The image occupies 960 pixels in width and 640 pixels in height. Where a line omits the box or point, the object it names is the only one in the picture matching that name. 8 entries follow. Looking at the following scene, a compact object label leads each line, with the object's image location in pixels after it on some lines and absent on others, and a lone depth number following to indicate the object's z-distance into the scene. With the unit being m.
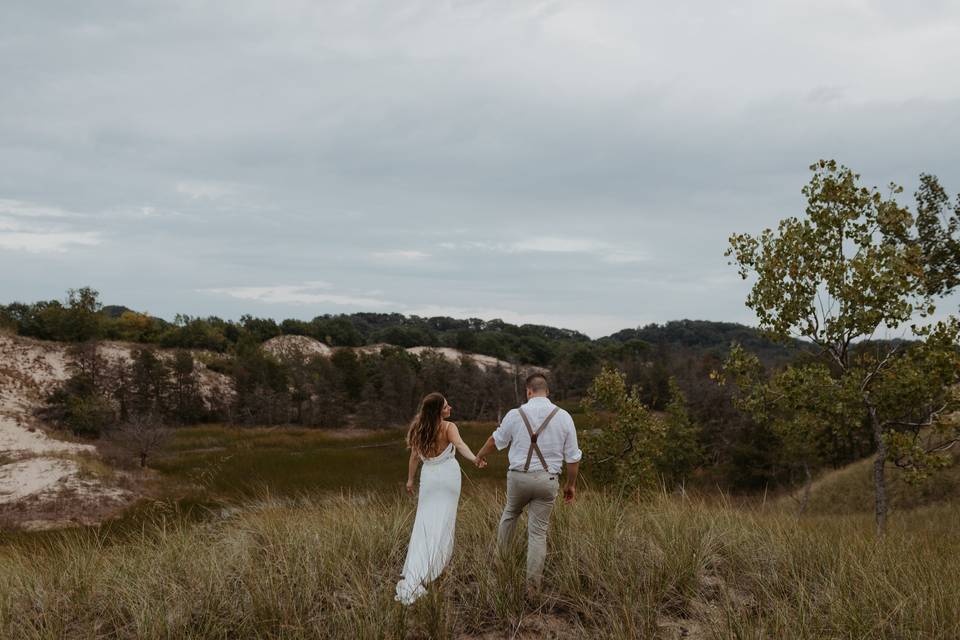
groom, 6.40
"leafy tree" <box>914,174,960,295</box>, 25.73
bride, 6.45
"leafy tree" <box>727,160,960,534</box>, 12.82
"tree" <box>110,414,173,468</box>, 40.53
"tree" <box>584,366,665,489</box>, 21.41
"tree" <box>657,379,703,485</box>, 38.94
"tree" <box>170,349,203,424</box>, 72.62
